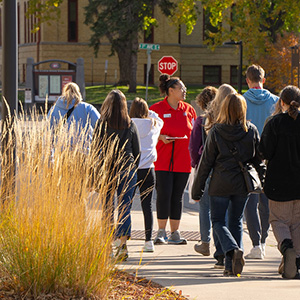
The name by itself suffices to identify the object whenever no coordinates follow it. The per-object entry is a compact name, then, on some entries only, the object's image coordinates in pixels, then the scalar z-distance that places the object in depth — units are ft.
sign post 178.79
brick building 398.42
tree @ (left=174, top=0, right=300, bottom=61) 219.00
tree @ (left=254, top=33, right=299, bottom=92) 227.40
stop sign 202.91
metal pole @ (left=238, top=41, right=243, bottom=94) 203.91
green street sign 177.32
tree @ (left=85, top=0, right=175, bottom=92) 305.32
